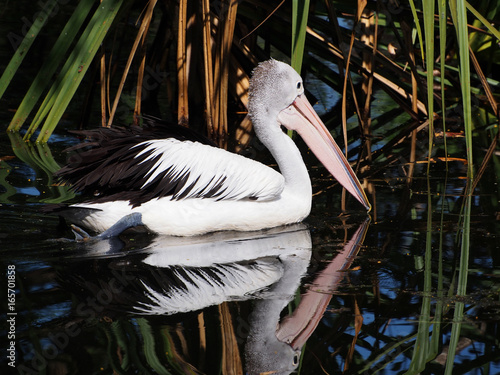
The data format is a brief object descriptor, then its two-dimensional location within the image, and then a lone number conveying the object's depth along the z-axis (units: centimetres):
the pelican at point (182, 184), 884
